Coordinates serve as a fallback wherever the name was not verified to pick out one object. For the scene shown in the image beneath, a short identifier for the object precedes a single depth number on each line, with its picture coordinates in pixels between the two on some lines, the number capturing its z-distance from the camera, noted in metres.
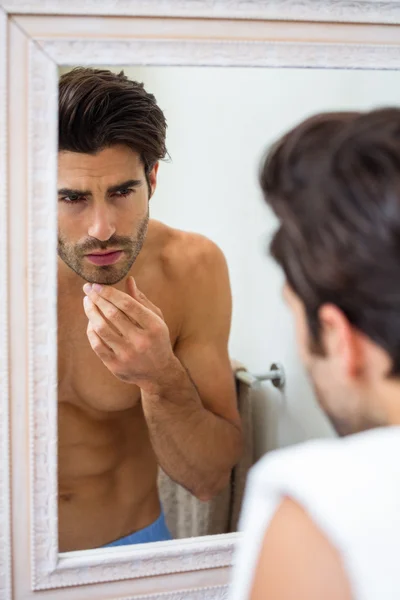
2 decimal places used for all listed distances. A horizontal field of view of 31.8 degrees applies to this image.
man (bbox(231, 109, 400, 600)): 0.54
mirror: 0.96
